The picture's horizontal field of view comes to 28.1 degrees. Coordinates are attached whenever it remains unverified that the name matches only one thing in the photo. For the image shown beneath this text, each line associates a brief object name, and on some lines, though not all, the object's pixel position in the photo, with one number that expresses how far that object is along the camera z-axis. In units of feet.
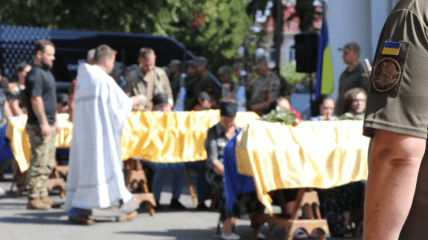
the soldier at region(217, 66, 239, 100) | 47.72
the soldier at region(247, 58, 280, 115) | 41.55
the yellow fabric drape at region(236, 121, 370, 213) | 23.66
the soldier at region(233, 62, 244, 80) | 56.12
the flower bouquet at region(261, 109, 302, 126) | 24.16
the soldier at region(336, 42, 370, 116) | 34.32
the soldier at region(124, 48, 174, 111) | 37.17
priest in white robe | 29.76
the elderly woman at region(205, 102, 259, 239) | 27.76
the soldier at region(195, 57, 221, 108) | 45.52
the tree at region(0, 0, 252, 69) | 79.05
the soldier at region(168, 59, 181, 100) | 51.19
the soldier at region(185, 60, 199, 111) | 45.56
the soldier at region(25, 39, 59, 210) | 33.01
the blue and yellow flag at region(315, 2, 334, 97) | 44.73
